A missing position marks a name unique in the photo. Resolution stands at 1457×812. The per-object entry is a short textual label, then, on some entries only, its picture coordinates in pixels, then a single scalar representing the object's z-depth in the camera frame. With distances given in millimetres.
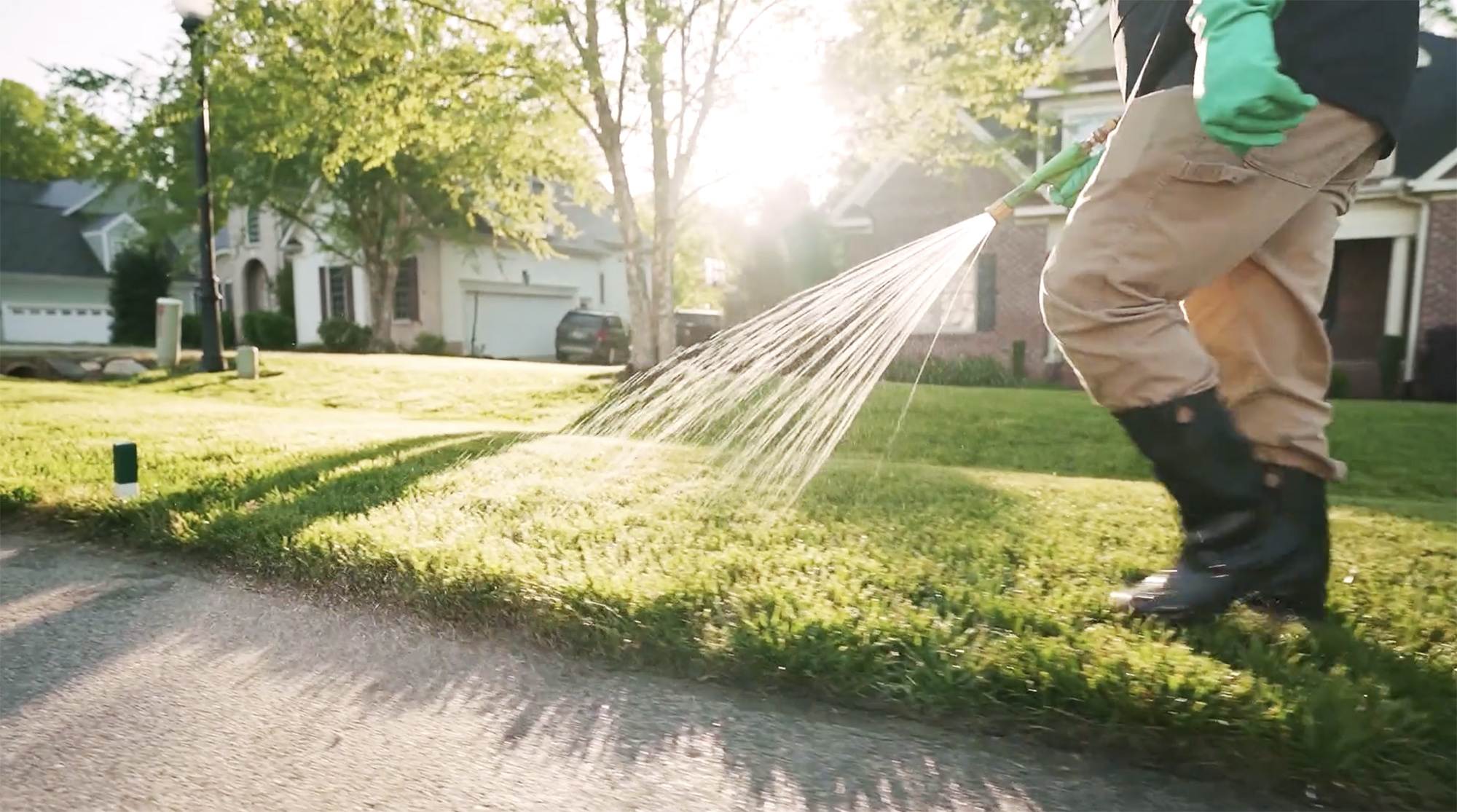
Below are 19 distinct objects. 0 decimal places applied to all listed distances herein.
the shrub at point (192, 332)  26766
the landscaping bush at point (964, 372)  13344
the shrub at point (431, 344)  24328
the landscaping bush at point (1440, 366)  13266
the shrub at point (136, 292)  26797
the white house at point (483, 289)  26281
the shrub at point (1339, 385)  13023
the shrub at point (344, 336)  24750
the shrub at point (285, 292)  29984
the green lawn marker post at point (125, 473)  3802
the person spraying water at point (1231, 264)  2074
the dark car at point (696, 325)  20244
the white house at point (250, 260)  31812
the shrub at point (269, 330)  26172
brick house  14109
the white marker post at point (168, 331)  12555
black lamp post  11711
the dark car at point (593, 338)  22734
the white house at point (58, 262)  29828
